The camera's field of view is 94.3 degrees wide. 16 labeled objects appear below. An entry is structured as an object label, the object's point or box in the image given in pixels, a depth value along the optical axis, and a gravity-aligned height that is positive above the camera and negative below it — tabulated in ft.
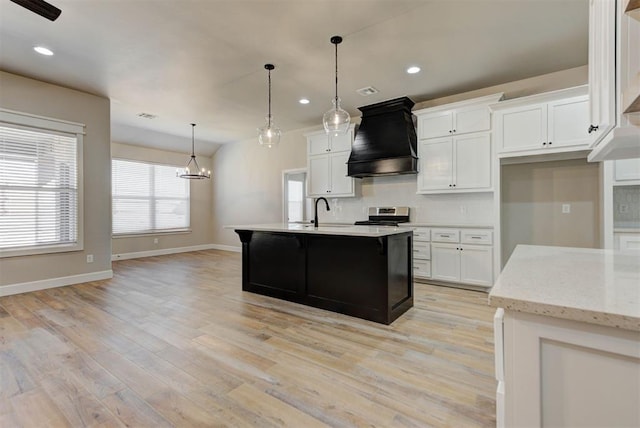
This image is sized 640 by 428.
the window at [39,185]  13.33 +1.40
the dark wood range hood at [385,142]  15.25 +3.85
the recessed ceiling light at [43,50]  11.02 +6.17
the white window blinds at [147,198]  22.90 +1.29
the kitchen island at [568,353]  2.41 -1.23
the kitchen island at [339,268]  9.68 -2.01
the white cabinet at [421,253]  14.73 -1.99
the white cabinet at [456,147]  13.61 +3.21
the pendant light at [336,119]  10.87 +3.48
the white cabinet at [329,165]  18.25 +3.13
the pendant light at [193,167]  26.06 +4.28
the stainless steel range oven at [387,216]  16.72 -0.17
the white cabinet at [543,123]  11.46 +3.68
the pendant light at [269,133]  12.66 +3.46
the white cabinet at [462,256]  13.23 -2.00
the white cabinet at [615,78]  3.28 +1.71
